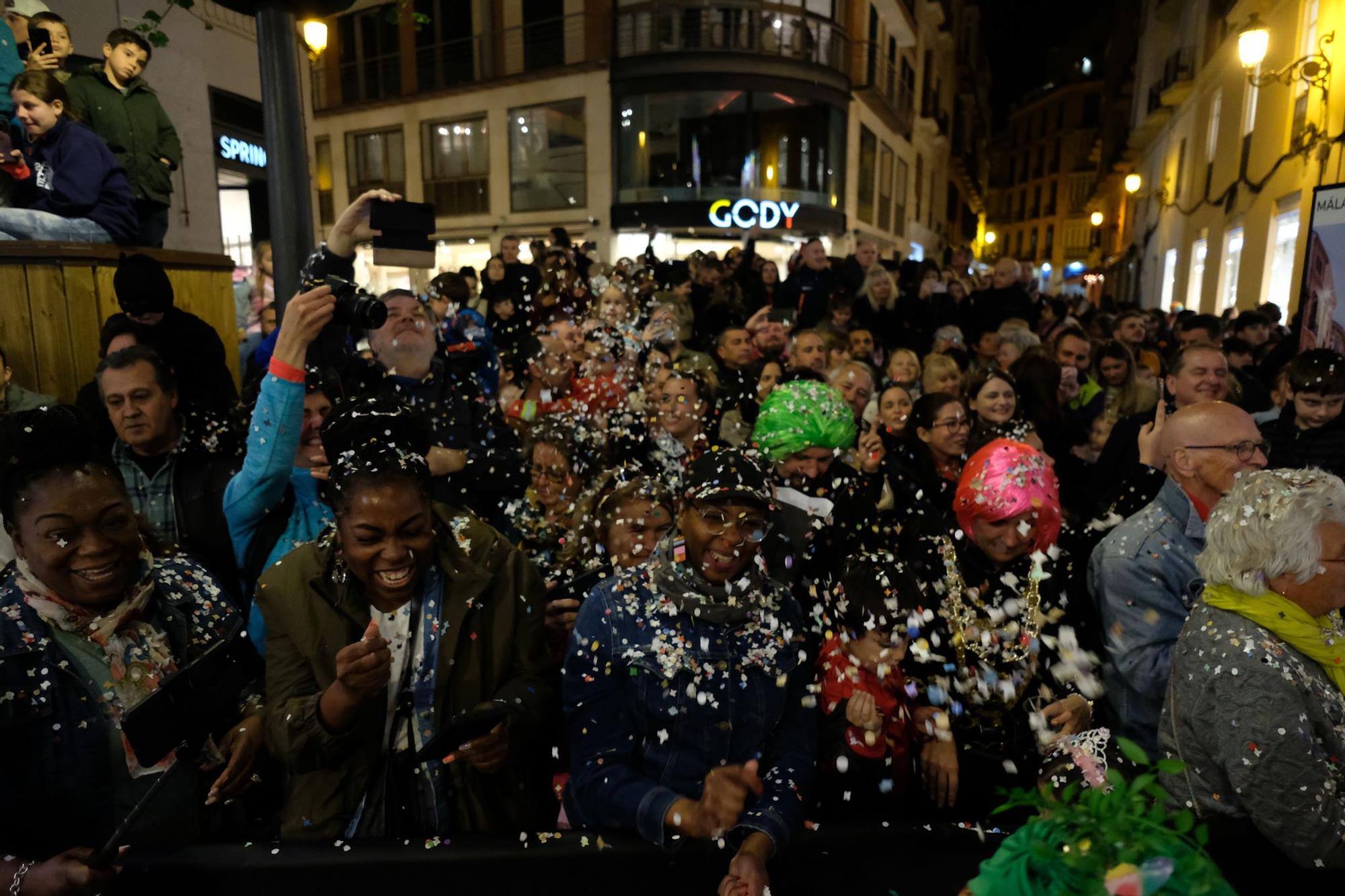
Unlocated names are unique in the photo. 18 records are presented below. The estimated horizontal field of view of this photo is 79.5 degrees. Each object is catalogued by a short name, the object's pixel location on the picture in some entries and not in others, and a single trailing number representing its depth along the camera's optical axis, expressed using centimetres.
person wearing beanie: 370
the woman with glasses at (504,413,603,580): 352
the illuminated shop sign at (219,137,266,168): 1134
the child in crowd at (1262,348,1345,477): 446
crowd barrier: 196
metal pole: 301
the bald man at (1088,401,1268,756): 253
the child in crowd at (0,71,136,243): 423
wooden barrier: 410
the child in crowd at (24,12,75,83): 486
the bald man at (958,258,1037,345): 860
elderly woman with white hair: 186
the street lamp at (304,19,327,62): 980
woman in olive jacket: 208
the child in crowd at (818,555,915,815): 242
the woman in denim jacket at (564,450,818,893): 217
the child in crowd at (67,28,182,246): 517
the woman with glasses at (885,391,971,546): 395
